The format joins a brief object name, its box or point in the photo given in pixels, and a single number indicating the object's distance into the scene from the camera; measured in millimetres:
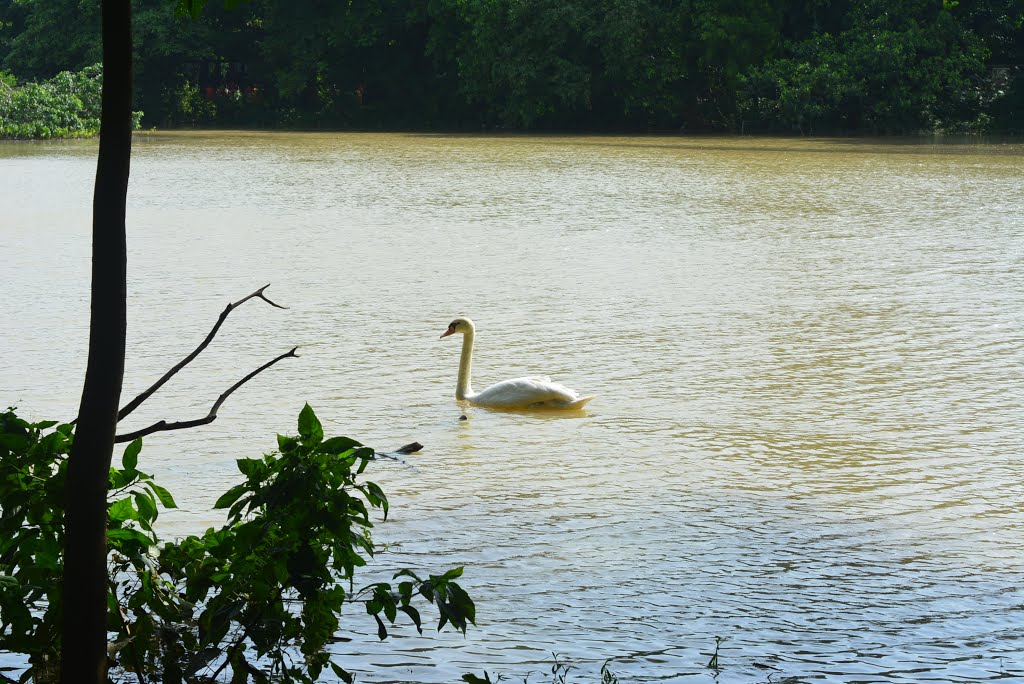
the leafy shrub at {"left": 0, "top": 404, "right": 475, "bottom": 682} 5801
